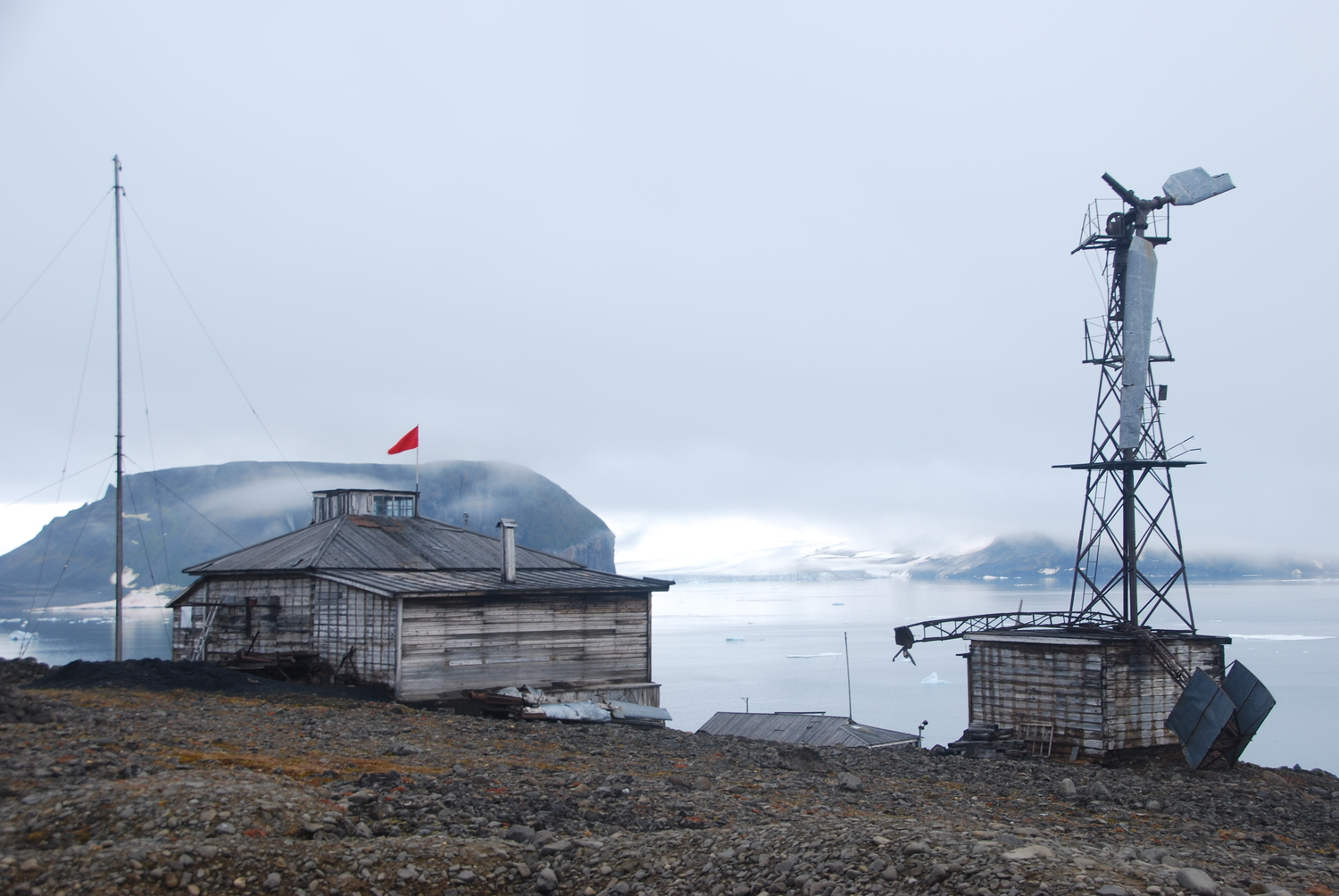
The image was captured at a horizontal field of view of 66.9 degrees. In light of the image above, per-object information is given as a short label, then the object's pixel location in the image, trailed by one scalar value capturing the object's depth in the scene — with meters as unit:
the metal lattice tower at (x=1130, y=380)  35.72
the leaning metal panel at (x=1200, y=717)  28.69
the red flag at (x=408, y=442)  43.25
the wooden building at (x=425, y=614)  30.91
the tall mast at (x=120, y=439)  32.00
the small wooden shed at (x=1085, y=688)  30.33
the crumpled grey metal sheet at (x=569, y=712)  28.91
